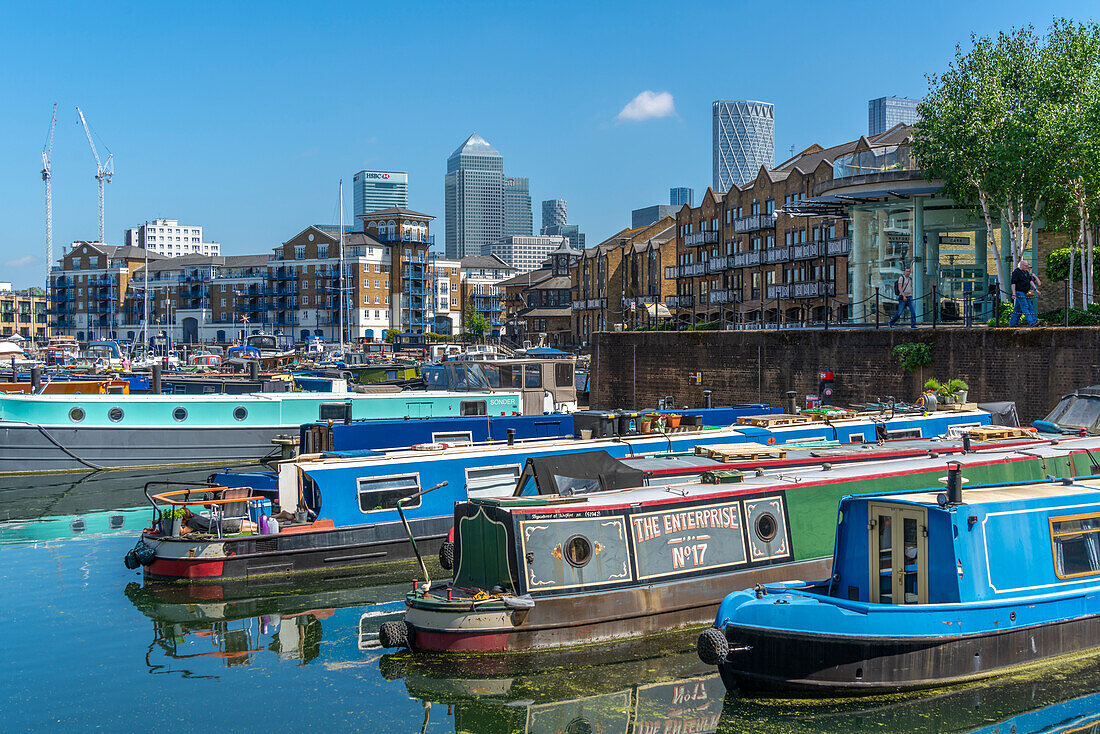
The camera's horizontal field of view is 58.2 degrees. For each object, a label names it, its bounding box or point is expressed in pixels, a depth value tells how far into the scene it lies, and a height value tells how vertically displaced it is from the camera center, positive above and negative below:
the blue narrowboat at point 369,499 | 17.72 -2.42
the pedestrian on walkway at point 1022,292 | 28.08 +2.21
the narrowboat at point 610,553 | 13.14 -2.58
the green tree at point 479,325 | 122.75 +5.98
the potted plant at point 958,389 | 26.30 -0.55
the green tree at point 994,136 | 30.23 +7.35
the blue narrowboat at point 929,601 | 11.41 -2.79
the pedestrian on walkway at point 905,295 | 31.85 +2.43
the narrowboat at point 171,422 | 31.66 -1.55
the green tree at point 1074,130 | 29.98 +7.23
